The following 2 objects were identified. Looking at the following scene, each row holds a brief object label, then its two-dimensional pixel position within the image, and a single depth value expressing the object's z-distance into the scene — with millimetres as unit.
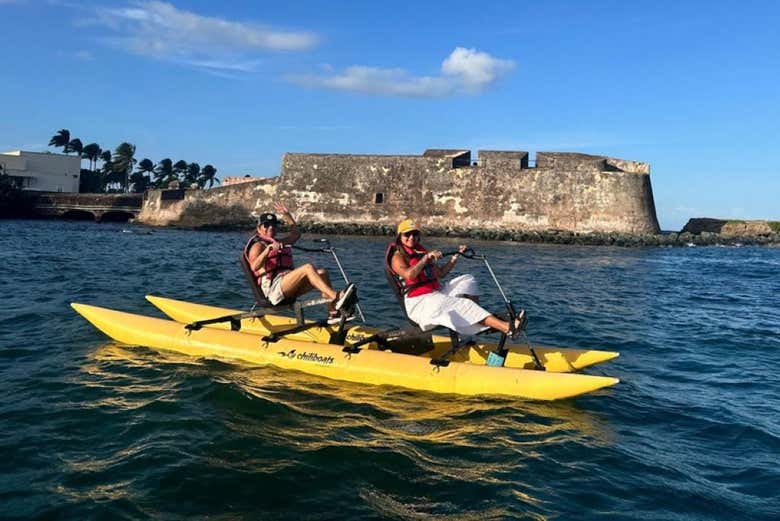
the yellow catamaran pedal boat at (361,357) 6254
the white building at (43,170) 59725
